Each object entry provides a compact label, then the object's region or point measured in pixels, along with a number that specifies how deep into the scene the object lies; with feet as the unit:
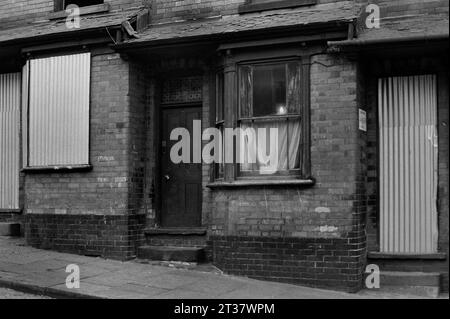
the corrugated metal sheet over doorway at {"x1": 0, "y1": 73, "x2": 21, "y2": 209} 37.68
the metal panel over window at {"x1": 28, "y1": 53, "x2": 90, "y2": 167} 33.37
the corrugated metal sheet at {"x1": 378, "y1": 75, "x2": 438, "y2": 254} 28.30
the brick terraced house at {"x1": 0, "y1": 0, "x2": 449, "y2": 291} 28.02
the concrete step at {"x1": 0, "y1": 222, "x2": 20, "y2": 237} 36.94
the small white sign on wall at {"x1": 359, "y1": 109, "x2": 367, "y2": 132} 28.33
